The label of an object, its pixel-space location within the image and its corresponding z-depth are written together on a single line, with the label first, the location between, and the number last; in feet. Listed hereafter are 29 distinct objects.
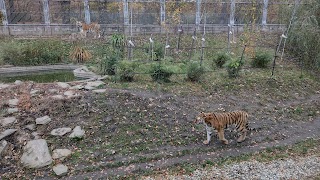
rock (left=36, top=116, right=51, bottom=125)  24.27
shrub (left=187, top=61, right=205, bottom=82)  32.96
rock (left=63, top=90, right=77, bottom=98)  27.81
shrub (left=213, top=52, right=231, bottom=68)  38.88
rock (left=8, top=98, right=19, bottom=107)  26.13
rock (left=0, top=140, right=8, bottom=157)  21.49
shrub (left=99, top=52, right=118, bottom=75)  34.30
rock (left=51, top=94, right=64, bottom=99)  27.20
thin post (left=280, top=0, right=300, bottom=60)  42.51
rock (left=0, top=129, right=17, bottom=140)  22.44
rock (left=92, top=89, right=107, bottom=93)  28.71
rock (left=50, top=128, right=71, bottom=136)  23.35
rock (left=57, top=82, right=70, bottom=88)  30.14
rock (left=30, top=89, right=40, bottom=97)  28.17
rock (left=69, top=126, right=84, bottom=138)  23.20
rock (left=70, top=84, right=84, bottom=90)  29.72
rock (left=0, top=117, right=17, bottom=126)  23.83
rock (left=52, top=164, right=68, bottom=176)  19.88
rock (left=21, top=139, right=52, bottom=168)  20.63
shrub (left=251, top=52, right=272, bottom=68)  39.50
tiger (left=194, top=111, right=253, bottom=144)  22.53
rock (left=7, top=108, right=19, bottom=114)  25.20
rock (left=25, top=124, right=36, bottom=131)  23.76
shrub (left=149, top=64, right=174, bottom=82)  32.19
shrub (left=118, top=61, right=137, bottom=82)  31.99
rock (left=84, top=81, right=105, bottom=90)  29.88
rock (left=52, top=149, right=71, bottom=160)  21.38
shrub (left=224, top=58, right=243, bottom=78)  34.65
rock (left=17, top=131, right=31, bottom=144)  22.70
